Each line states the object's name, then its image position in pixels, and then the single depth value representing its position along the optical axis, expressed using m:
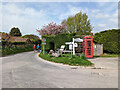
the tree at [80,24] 28.14
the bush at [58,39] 15.62
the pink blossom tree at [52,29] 31.38
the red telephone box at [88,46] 11.58
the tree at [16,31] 60.08
